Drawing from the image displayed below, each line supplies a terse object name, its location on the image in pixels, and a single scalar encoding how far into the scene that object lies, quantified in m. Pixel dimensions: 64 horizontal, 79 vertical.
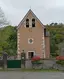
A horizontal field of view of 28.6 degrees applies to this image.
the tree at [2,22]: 22.94
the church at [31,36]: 23.38
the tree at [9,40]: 22.06
